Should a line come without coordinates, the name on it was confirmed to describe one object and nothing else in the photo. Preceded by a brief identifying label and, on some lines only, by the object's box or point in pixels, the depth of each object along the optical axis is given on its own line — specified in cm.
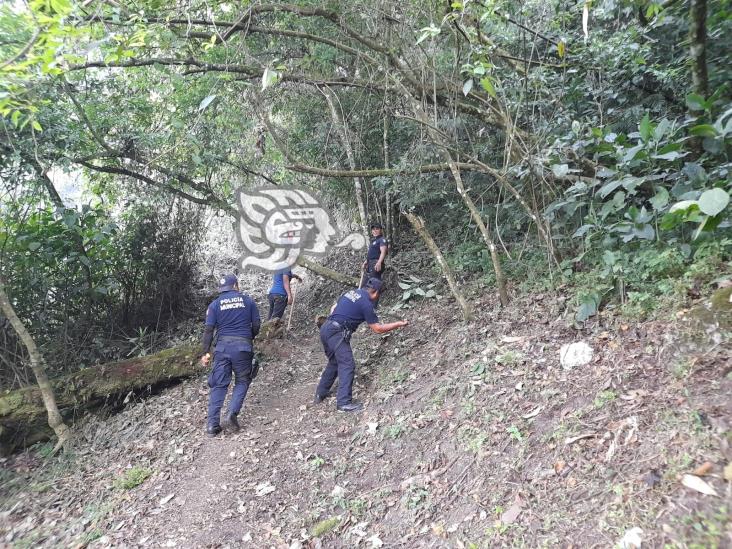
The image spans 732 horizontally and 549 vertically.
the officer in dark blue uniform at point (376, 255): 932
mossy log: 654
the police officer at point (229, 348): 604
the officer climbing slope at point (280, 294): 941
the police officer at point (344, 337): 612
